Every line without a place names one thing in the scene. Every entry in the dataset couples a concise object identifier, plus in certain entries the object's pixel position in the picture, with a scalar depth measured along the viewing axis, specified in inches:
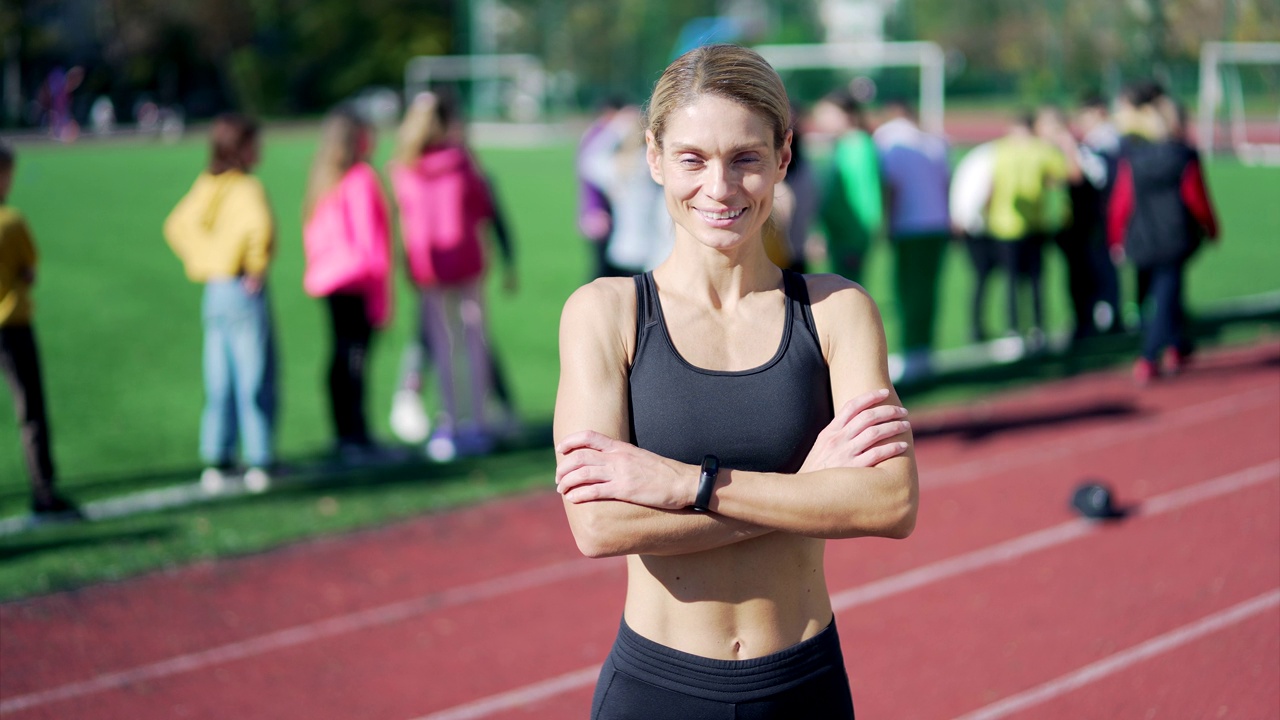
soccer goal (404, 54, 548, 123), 1887.3
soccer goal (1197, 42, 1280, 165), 1093.8
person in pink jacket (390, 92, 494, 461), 309.4
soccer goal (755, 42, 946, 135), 1393.9
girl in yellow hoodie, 288.4
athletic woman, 84.6
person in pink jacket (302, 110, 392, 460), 303.1
